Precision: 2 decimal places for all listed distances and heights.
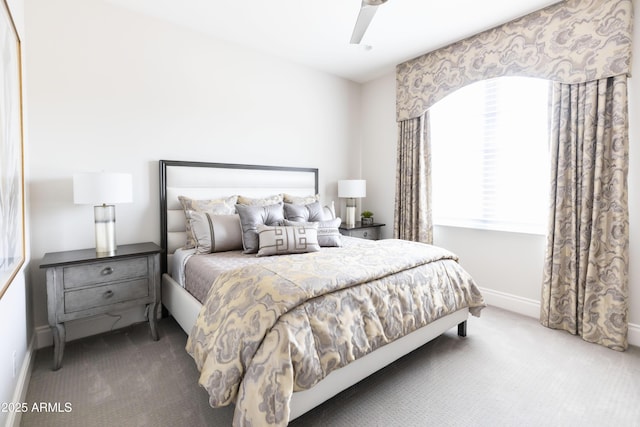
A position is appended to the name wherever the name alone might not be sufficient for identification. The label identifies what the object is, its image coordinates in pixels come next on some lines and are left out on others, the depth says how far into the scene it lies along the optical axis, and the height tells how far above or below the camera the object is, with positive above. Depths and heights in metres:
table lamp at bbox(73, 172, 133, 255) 2.25 +0.03
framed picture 1.40 +0.24
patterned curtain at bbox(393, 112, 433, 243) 3.76 +0.24
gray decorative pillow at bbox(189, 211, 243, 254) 2.61 -0.27
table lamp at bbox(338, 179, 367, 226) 4.06 +0.13
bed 1.38 -0.61
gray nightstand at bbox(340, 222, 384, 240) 3.93 -0.38
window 2.97 +0.50
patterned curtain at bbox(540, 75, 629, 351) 2.39 -0.11
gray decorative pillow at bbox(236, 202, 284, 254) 2.62 -0.16
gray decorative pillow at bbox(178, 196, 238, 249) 2.82 -0.06
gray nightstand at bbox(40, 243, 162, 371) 2.10 -0.61
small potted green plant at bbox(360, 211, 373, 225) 4.32 -0.23
